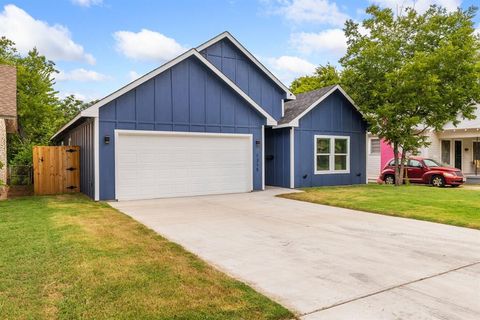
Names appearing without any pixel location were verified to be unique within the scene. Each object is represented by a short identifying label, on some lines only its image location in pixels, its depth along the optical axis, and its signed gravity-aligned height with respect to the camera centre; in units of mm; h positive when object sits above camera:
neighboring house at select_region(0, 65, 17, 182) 12774 +1994
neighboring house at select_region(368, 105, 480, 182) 22281 +182
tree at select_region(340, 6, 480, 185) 14719 +3548
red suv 17078 -877
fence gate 13156 -432
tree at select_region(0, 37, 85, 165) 27703 +4809
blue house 11594 +853
